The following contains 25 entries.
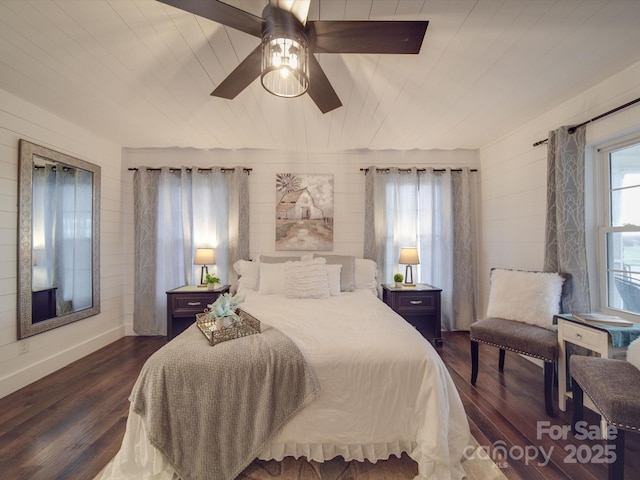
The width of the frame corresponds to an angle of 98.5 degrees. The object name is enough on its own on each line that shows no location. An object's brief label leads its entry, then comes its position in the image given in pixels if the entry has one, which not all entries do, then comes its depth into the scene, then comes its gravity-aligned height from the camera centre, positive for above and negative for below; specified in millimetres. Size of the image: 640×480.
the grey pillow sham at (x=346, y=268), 3172 -326
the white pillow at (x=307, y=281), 2795 -418
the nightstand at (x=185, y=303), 3152 -719
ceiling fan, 1218 +977
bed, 1406 -940
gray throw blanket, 1379 -834
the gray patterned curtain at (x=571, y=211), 2275 +253
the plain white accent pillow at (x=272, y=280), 3000 -435
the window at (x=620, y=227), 2111 +108
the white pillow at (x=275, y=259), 3322 -227
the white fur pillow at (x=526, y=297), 2299 -495
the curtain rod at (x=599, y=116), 1923 +959
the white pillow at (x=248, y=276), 3195 -418
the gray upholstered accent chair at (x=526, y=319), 2047 -687
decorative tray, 1603 -547
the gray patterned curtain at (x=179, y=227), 3566 +172
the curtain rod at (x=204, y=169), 3613 +935
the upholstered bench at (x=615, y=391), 1325 -777
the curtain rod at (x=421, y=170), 3682 +951
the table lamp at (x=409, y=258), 3381 -215
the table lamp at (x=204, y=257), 3344 -204
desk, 1745 -655
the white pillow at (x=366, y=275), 3328 -430
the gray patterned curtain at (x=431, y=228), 3643 +169
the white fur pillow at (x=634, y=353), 1549 -649
